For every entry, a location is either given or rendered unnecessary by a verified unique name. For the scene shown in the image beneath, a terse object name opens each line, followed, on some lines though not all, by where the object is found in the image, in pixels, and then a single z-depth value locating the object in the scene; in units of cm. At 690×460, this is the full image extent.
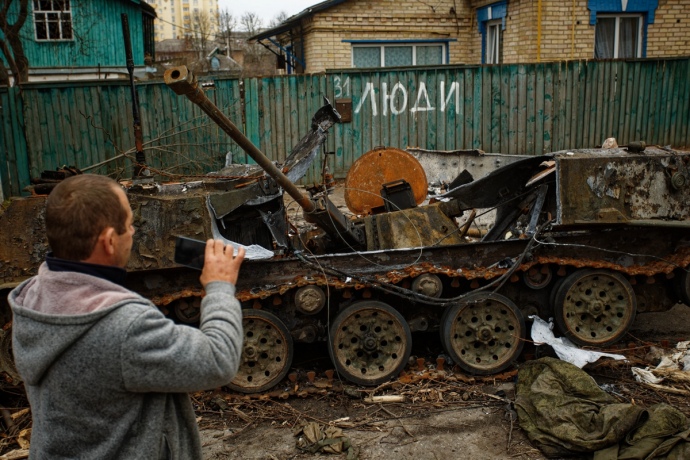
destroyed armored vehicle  552
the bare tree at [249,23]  5459
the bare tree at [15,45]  1552
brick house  1595
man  192
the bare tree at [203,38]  4936
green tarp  434
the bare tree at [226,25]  5162
